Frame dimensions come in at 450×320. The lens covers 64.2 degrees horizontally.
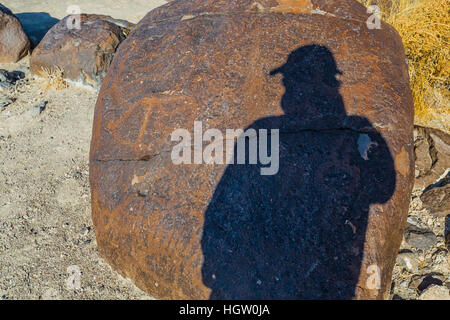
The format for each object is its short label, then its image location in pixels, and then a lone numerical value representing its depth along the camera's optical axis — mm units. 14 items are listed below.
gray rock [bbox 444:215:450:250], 2517
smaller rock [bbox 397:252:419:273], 2412
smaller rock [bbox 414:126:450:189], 3014
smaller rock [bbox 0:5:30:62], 4871
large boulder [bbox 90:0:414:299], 1664
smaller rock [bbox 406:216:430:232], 2629
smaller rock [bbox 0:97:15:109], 4149
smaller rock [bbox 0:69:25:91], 4430
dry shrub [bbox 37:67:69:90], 4367
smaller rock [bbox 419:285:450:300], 2199
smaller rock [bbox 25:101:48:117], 4020
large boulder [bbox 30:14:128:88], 4309
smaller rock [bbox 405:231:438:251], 2516
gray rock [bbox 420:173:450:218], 2725
